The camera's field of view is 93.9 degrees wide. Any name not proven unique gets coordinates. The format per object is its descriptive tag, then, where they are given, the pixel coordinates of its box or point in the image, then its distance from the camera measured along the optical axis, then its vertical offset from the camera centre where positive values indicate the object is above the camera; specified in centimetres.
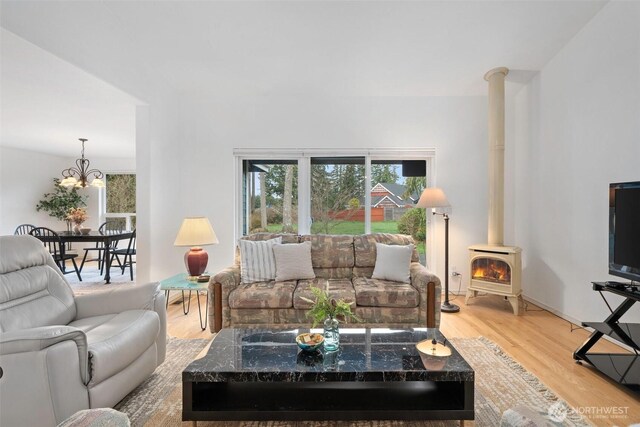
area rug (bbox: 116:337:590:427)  167 -116
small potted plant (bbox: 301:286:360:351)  180 -62
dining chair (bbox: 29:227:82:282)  473 -44
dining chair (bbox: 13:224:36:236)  548 -32
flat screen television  207 -12
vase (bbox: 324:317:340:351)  181 -74
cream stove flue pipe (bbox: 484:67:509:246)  356 +70
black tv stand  195 -94
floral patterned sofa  270 -81
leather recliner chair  136 -70
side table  284 -70
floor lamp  353 +13
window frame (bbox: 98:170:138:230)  686 +8
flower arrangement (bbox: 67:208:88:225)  511 -8
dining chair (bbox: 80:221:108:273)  579 -88
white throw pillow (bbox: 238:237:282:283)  303 -51
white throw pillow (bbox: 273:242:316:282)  308 -51
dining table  475 -41
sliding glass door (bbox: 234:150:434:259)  426 +28
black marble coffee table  150 -96
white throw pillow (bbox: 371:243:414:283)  300 -52
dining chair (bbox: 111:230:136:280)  510 -68
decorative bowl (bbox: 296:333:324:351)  173 -75
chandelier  524 +62
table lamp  306 -28
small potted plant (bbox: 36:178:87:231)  642 +25
